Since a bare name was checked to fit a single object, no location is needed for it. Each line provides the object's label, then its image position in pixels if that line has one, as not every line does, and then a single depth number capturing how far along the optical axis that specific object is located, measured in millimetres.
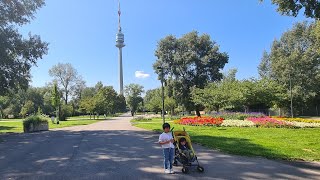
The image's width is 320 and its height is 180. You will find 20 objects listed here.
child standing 5234
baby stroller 5184
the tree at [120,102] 58573
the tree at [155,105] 44822
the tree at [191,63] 31378
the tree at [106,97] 38707
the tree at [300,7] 8059
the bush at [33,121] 17109
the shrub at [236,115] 19705
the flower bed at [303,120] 15664
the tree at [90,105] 38034
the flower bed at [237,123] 15162
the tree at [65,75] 53796
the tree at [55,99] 33214
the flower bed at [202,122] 16524
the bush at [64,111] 35584
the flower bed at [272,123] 14044
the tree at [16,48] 15790
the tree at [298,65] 31671
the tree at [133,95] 65134
